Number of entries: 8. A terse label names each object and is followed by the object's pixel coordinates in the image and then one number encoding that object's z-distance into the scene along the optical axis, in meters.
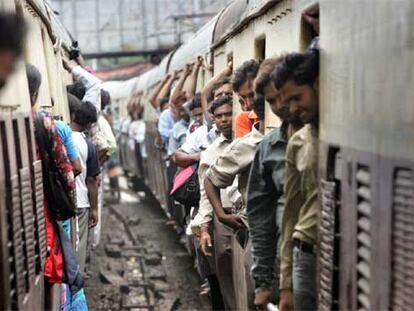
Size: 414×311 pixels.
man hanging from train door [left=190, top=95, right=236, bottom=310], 12.68
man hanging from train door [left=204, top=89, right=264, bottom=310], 10.21
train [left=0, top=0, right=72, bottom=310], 6.93
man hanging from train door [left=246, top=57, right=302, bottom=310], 8.34
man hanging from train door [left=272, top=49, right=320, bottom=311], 7.29
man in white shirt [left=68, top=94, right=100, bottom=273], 14.40
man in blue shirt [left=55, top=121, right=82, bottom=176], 11.34
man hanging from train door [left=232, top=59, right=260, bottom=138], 10.52
